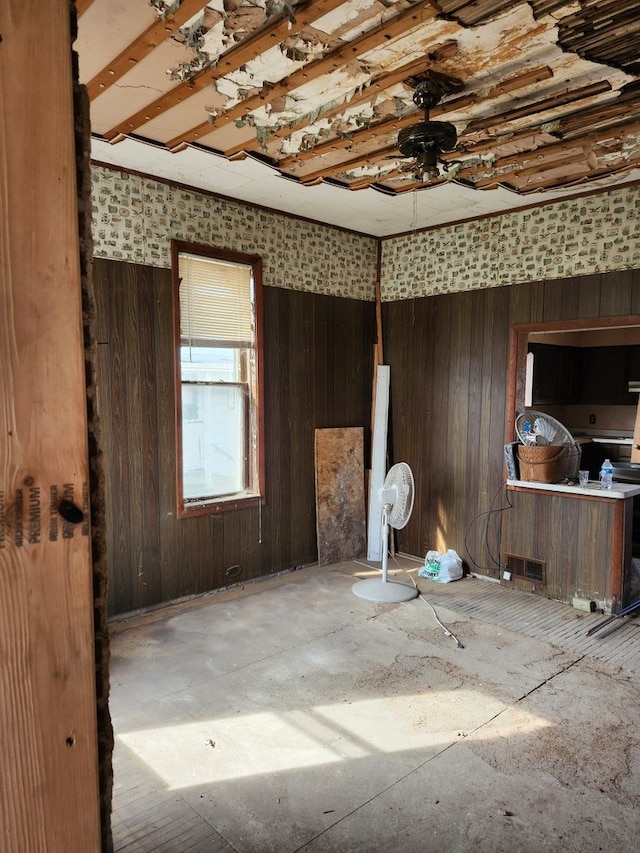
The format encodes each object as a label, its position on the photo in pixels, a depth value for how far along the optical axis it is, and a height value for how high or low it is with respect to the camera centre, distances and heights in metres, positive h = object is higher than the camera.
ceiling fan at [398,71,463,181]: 2.64 +1.20
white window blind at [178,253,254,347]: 4.23 +0.60
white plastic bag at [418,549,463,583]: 4.79 -1.61
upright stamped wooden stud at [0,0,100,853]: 0.67 -0.10
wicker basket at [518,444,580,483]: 4.37 -0.65
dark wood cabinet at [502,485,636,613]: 4.06 -1.25
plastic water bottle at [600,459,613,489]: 4.24 -0.74
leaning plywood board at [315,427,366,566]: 5.19 -1.07
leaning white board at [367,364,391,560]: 5.34 -0.76
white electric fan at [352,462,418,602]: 4.37 -1.03
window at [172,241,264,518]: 4.23 +0.02
